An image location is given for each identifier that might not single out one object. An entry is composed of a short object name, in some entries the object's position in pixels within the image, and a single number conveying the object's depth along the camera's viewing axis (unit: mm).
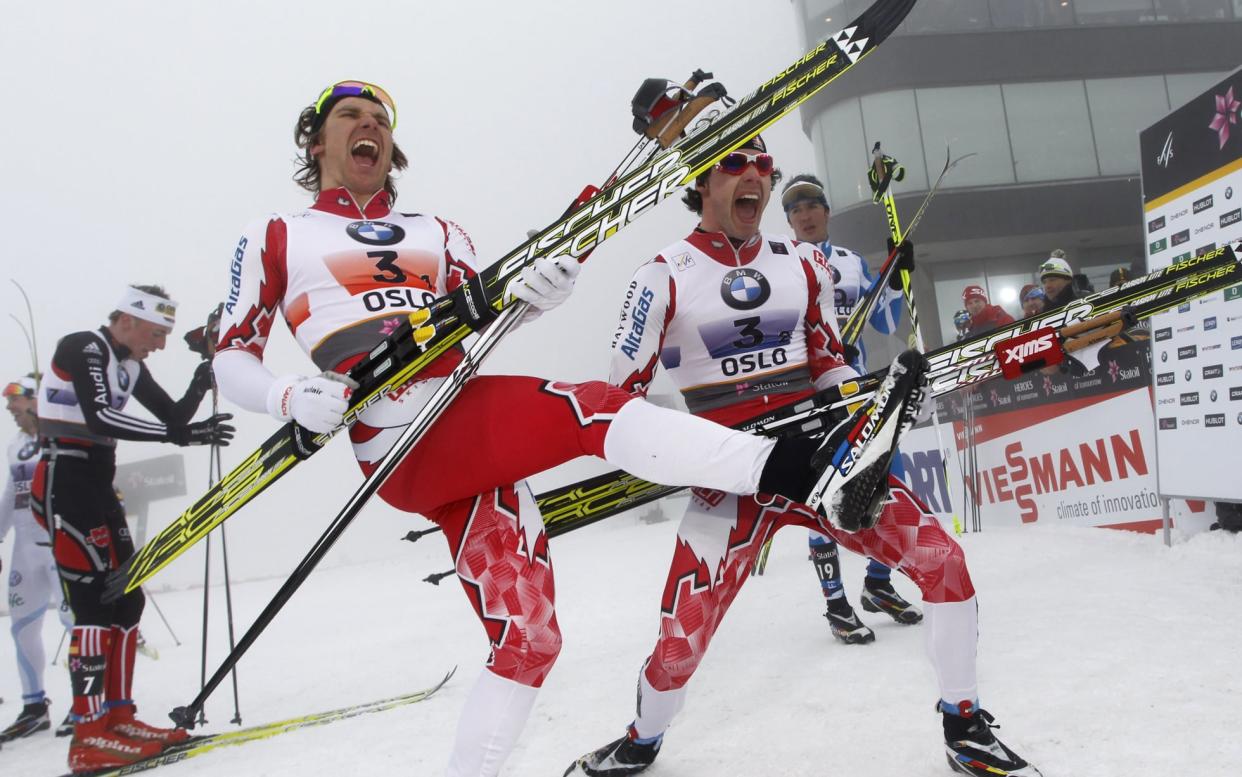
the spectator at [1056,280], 6297
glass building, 14984
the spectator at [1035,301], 7215
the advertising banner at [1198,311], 4348
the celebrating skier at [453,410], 1690
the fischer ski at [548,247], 2006
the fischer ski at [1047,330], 2316
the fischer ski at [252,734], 3475
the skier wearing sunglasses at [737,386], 2111
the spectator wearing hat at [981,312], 7598
